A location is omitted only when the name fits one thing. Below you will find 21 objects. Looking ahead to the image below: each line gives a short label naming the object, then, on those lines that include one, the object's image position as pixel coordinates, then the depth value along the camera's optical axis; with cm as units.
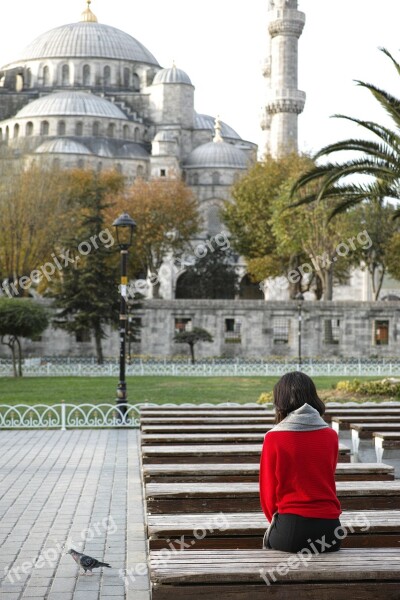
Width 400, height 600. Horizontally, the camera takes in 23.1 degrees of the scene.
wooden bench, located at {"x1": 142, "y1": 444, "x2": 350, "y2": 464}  866
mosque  4259
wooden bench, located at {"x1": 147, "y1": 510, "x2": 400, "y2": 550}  556
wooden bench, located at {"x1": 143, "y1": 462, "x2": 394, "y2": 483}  763
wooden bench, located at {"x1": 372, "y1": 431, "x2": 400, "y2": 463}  994
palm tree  1652
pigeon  649
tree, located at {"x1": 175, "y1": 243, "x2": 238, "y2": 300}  5966
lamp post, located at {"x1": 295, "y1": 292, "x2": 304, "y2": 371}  3901
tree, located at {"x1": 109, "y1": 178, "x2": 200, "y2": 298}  4966
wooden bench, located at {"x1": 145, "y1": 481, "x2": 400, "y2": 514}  664
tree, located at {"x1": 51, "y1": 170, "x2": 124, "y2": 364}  3512
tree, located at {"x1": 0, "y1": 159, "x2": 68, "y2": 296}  4212
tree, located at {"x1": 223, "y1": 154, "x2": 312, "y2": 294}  4844
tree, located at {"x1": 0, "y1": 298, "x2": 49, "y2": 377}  2978
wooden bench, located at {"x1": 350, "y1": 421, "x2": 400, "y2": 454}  1062
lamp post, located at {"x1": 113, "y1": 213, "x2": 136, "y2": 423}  1659
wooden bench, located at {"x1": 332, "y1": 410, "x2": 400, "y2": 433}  1143
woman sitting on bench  504
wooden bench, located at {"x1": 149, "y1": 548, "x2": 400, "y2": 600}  470
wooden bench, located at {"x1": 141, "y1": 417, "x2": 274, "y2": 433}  1033
